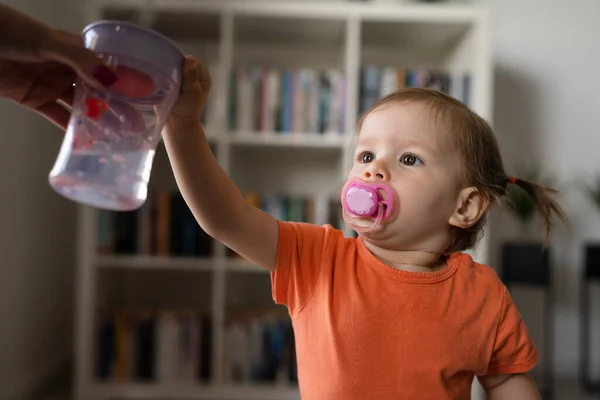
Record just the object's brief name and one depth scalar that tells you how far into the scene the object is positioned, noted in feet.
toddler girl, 2.42
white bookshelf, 7.04
